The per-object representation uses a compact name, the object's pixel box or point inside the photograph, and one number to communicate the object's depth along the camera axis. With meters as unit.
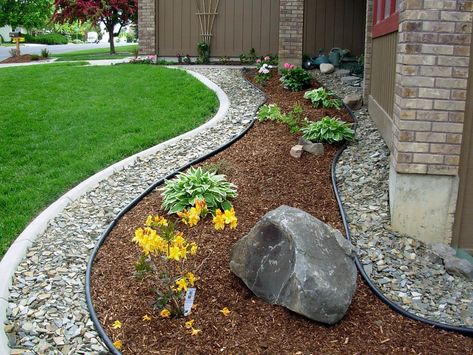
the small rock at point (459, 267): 3.86
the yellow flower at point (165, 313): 3.23
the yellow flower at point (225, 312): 3.29
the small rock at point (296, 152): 5.54
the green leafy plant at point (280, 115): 6.53
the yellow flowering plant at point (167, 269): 3.15
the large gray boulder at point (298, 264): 3.15
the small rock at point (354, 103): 7.57
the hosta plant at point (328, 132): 5.83
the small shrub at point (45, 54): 18.92
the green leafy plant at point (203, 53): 13.03
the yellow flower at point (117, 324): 3.24
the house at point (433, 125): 4.02
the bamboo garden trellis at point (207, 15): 13.17
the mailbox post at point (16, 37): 19.64
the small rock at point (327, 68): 10.23
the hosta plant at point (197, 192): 4.41
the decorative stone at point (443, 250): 4.06
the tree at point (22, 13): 26.62
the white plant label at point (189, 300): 3.29
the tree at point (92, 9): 15.68
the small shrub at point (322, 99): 7.42
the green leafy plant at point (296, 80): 8.58
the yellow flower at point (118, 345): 3.10
